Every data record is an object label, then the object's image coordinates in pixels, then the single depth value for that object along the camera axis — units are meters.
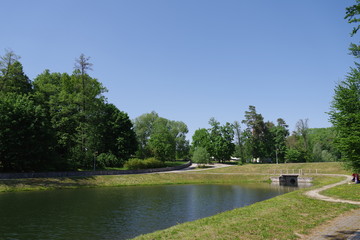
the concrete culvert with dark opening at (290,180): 56.11
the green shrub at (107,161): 66.56
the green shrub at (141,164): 66.94
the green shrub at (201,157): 86.62
